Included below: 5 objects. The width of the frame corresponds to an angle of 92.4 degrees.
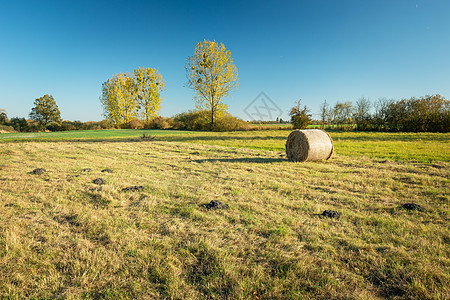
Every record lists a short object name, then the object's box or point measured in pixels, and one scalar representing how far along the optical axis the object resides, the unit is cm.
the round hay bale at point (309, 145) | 1004
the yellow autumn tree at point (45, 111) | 4978
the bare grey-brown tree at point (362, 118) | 3903
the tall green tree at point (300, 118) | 3446
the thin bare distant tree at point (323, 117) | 4647
